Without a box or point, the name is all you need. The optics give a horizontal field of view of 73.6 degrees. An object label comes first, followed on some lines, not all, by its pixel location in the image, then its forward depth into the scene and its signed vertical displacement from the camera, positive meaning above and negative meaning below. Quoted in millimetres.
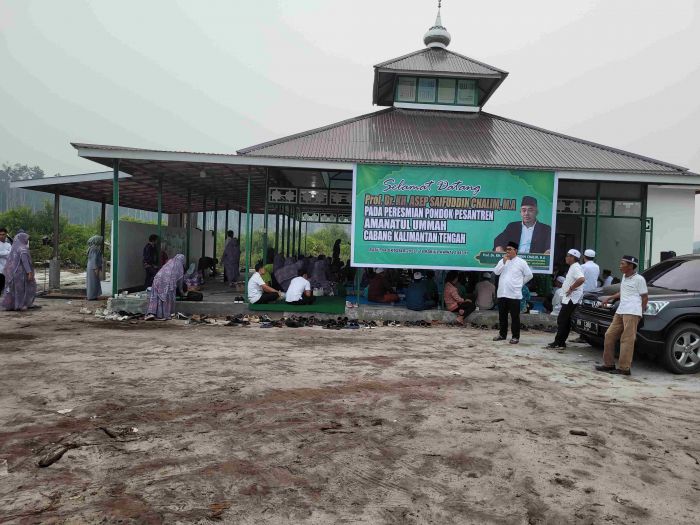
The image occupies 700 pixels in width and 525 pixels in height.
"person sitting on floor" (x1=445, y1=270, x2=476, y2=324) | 10430 -1080
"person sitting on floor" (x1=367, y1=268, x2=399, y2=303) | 11406 -1016
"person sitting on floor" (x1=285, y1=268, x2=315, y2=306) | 10680 -1031
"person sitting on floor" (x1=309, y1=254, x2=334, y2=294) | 12539 -717
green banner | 10562 +930
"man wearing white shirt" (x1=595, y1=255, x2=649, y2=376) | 6289 -733
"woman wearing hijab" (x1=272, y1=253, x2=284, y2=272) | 12809 -412
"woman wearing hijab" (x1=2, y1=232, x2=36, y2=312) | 10430 -848
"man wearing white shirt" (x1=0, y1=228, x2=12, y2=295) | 11141 -284
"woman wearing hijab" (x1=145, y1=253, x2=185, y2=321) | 10008 -1107
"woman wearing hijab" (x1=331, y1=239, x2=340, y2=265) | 17245 -104
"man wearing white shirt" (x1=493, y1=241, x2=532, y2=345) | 8250 -467
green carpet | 10516 -1361
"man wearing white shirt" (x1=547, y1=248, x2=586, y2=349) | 7727 -656
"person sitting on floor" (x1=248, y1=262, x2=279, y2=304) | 10516 -1005
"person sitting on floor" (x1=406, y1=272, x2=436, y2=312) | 10633 -1022
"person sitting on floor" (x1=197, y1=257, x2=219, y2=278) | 16375 -761
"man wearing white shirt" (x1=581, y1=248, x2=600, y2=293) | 9344 -288
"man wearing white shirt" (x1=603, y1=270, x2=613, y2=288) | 10945 -451
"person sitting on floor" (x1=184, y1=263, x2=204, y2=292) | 12945 -984
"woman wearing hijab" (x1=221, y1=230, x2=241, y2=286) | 15133 -416
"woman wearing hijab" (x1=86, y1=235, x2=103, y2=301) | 12320 -711
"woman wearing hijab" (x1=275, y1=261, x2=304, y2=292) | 12008 -707
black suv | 6508 -945
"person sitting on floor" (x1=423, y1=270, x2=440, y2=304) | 11256 -899
